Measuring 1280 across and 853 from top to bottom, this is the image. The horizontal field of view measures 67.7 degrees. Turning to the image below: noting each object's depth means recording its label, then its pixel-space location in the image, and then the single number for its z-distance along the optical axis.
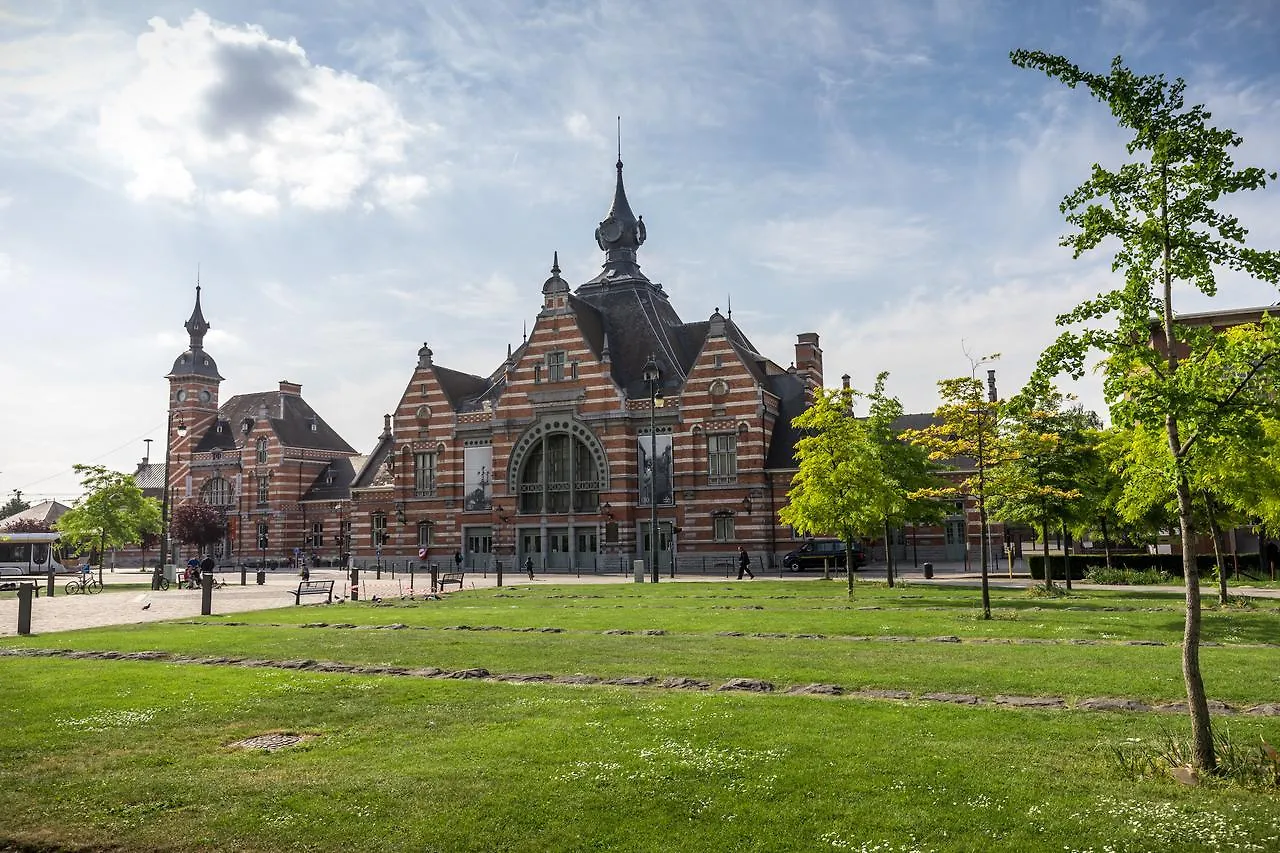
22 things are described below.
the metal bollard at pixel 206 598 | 27.22
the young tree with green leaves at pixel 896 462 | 35.50
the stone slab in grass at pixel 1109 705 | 11.16
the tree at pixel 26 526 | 78.31
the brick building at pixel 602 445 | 56.12
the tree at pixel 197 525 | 77.56
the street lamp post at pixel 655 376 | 56.91
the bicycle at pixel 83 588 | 42.05
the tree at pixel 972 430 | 23.14
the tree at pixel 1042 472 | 27.72
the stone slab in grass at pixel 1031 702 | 11.37
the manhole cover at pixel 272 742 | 9.95
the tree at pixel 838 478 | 31.75
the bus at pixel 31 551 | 64.31
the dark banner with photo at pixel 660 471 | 57.22
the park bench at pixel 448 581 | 37.79
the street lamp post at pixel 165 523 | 48.87
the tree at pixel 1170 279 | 8.69
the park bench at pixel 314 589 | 31.47
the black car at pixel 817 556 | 49.94
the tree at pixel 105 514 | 51.00
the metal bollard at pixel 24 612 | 21.64
